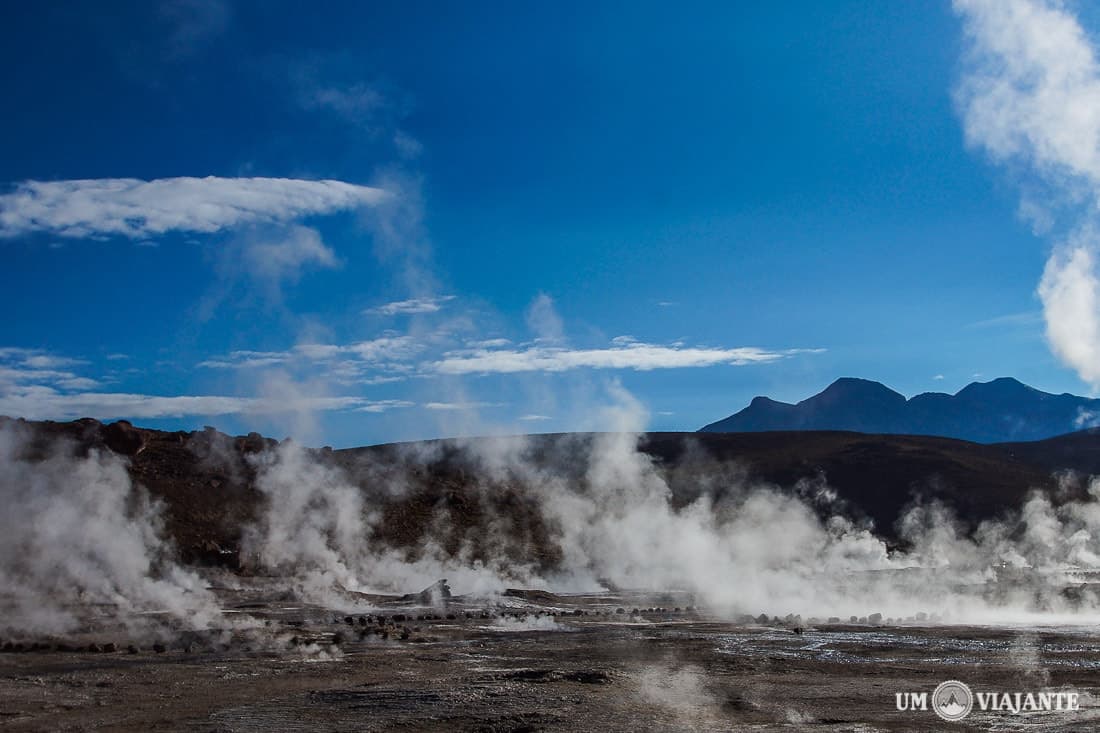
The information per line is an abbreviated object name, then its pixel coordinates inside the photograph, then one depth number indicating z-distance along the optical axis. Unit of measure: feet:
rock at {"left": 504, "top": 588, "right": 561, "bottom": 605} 150.92
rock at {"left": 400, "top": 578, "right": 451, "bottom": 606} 143.02
